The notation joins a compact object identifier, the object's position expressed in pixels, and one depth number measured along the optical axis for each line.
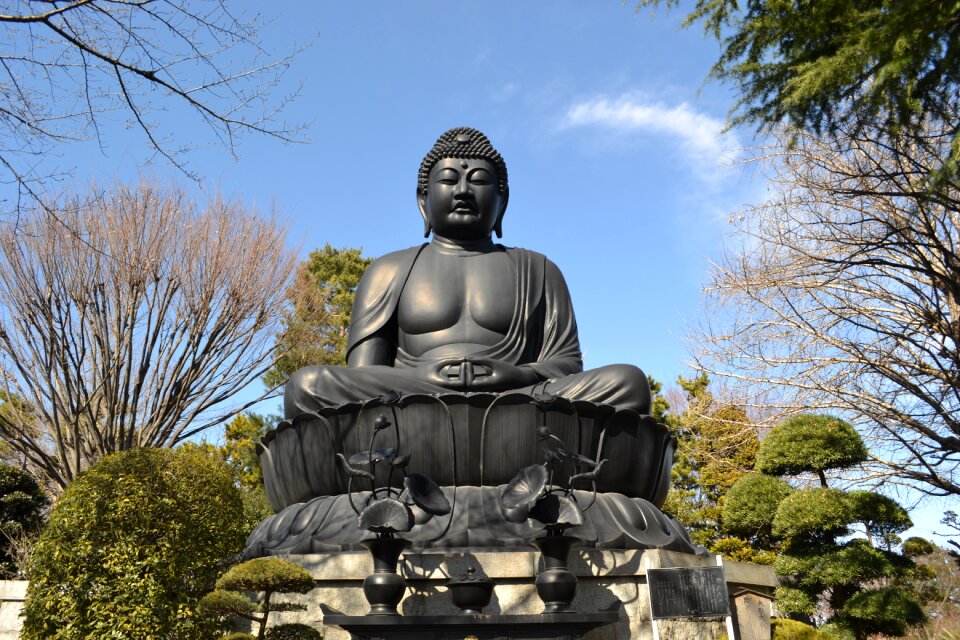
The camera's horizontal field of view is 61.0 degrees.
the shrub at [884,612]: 7.63
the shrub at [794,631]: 5.58
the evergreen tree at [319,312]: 15.04
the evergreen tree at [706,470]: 13.66
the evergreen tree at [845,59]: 5.93
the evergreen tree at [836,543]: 7.78
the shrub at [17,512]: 10.80
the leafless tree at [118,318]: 11.20
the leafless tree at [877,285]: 9.35
